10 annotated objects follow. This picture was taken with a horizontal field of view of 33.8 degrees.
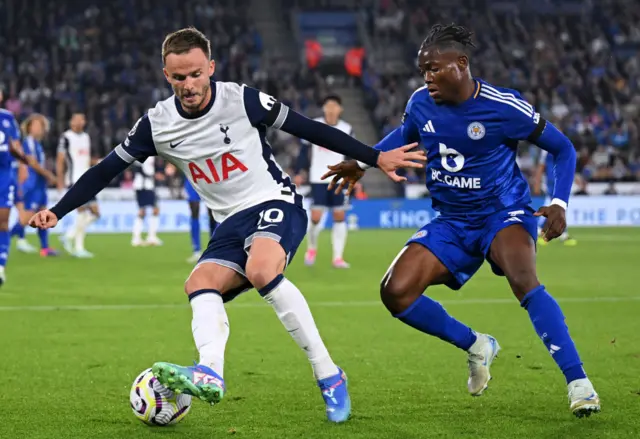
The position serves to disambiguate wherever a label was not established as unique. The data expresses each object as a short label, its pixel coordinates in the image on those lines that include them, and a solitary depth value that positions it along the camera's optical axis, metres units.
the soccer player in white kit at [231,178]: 4.80
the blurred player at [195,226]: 15.38
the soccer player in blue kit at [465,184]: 5.29
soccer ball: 4.73
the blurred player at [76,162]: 16.06
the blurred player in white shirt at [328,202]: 13.91
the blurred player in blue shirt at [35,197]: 16.20
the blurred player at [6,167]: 10.97
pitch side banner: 23.67
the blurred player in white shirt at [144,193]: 18.34
